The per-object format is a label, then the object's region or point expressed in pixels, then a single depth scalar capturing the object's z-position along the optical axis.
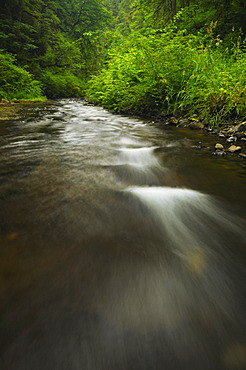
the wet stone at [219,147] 3.06
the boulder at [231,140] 3.52
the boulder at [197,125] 4.53
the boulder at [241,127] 3.65
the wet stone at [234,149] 2.97
